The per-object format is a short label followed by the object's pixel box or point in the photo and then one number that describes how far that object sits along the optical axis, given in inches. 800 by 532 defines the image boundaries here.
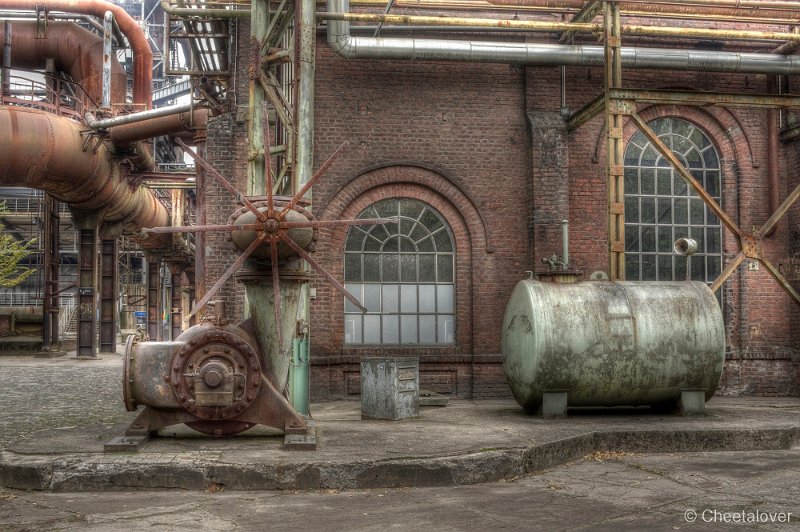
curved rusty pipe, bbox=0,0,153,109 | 752.3
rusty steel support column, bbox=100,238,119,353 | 880.9
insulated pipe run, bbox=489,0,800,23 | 437.1
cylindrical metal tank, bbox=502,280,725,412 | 351.3
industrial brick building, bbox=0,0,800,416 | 460.4
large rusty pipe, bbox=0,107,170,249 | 566.6
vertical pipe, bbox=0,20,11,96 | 733.9
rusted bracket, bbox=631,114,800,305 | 408.5
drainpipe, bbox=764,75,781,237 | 498.9
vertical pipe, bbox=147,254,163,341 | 1149.7
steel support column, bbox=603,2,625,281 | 393.1
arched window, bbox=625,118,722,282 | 498.3
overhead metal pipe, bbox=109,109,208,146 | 645.9
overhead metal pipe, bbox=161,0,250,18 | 435.8
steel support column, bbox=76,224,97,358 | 832.9
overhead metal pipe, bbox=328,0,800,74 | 450.6
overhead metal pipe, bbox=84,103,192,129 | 622.2
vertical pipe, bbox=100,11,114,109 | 724.7
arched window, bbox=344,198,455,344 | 476.7
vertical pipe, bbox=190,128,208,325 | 501.4
